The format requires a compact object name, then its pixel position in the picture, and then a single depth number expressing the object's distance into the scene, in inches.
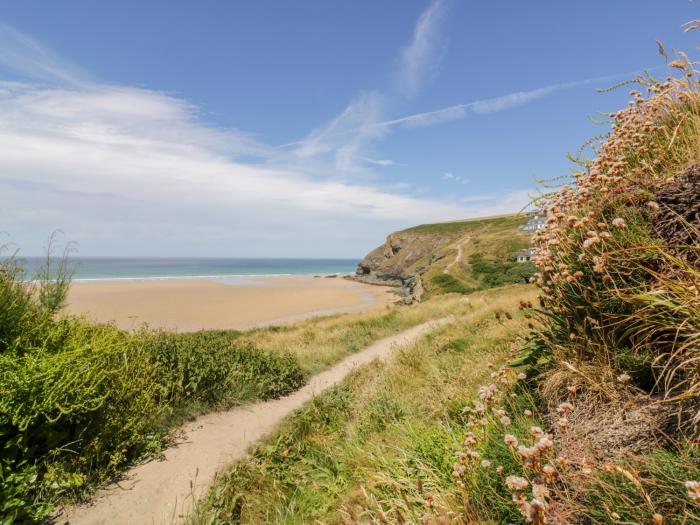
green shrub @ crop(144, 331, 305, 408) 346.9
